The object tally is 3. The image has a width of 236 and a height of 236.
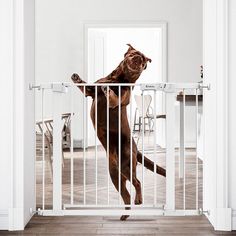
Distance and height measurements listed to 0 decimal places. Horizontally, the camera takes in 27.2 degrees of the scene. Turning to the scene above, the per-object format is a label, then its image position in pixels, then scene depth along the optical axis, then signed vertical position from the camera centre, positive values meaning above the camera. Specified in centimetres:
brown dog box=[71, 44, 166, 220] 349 -4
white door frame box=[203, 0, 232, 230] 305 -4
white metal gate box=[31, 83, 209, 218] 327 -53
